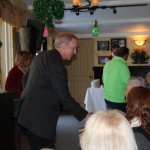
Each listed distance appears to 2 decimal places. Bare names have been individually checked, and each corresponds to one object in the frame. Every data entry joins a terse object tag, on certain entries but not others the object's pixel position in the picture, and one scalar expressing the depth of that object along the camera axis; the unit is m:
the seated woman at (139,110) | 1.58
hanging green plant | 3.82
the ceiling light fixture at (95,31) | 5.84
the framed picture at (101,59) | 8.35
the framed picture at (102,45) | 8.36
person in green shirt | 3.33
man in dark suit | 2.05
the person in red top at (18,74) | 3.50
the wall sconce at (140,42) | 8.13
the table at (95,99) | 5.20
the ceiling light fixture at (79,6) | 4.35
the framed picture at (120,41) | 8.27
